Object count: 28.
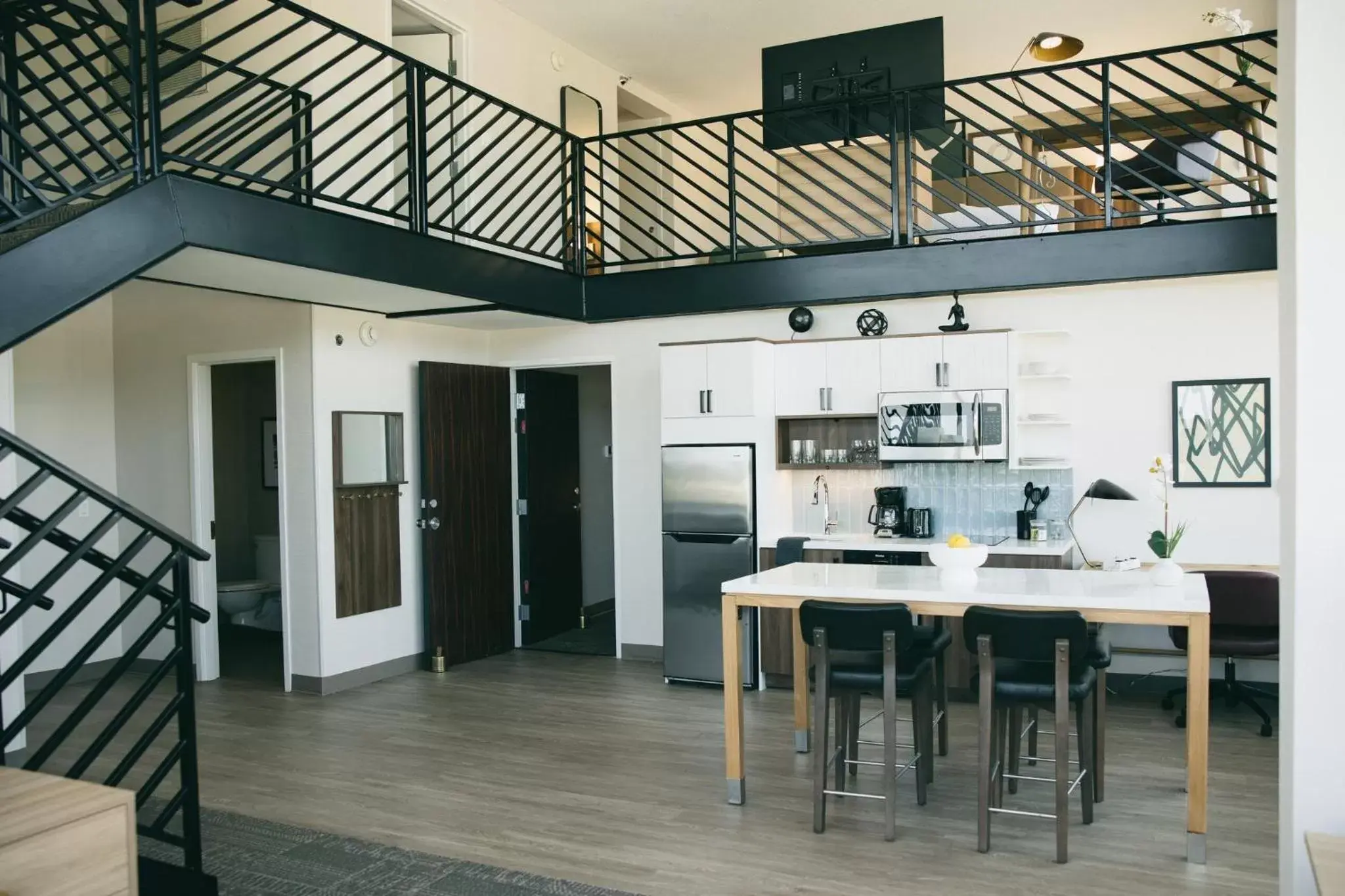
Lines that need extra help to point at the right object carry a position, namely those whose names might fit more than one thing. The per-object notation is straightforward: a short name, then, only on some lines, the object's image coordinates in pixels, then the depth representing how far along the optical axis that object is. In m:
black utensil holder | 6.62
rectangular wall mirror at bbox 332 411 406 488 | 6.86
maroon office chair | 5.70
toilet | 8.45
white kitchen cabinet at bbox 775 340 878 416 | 6.82
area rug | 3.82
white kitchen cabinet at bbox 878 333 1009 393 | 6.49
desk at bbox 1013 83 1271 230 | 5.84
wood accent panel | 6.85
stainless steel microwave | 6.50
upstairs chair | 5.84
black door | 8.32
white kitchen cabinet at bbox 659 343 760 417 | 6.88
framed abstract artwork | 6.25
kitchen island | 4.01
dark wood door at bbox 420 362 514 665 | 7.43
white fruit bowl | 4.66
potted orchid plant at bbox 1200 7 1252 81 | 6.01
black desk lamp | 5.83
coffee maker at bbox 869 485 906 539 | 6.90
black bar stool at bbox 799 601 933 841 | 4.27
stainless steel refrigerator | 6.86
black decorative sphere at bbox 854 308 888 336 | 6.89
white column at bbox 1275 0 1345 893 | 2.68
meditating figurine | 6.59
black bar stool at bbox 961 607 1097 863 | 4.02
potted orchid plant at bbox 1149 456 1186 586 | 4.50
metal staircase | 3.22
